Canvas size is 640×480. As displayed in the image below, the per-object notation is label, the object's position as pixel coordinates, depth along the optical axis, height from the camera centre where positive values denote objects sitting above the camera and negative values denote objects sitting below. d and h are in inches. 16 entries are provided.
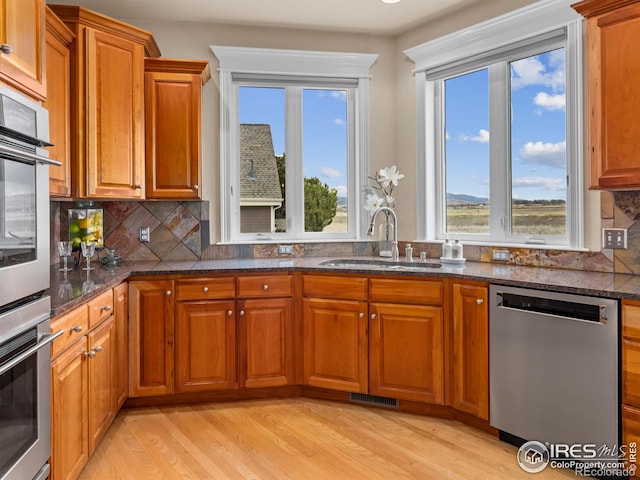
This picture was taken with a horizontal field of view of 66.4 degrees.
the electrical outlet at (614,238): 102.7 -0.5
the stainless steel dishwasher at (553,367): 83.0 -24.1
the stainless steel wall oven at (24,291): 55.6 -6.3
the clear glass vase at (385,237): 148.3 -0.1
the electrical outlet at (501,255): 124.0 -4.8
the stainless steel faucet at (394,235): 136.5 +0.5
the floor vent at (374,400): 119.2 -40.4
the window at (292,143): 144.3 +28.9
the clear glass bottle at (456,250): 122.6 -3.4
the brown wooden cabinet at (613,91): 89.0 +27.1
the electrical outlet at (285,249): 146.0 -3.5
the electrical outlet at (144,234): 138.0 +1.1
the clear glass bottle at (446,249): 124.6 -3.2
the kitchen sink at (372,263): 130.7 -7.3
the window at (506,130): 113.7 +28.0
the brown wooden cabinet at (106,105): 109.4 +31.3
